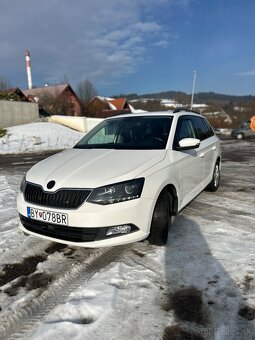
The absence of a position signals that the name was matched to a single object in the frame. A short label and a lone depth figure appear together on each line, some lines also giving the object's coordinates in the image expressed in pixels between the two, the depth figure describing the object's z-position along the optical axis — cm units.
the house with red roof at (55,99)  4309
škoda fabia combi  336
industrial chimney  5055
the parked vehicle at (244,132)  2641
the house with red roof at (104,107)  5231
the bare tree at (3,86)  4900
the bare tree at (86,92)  5812
